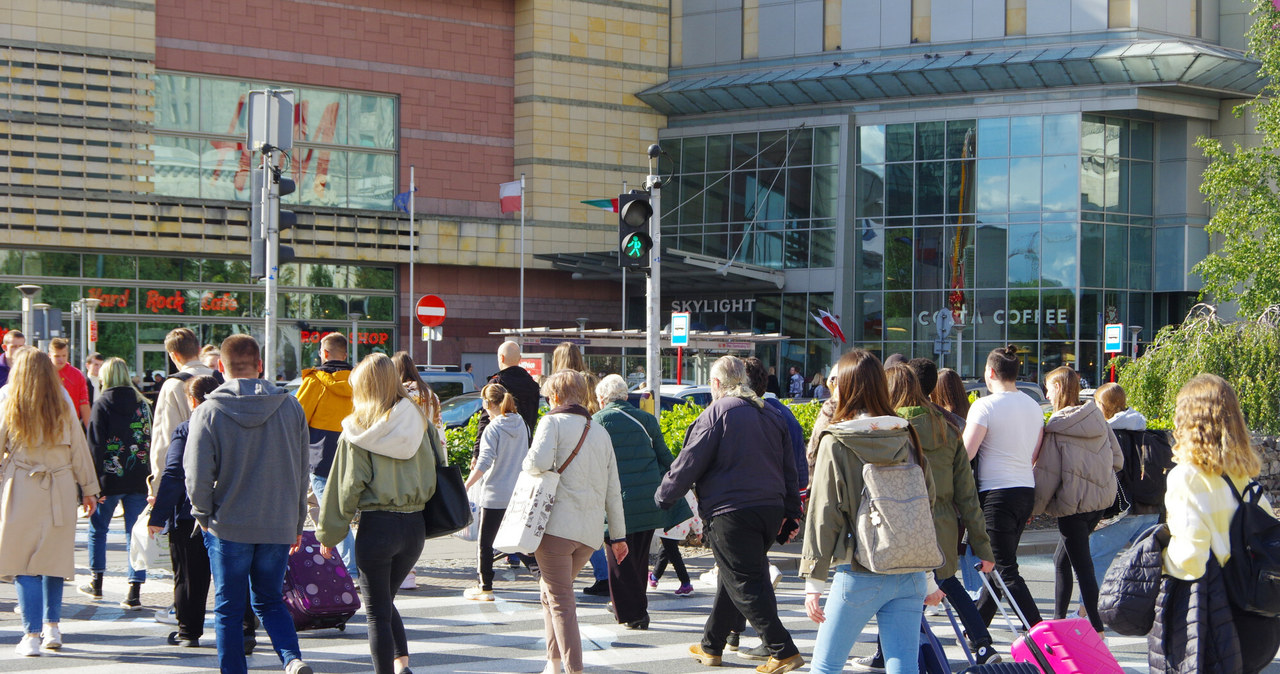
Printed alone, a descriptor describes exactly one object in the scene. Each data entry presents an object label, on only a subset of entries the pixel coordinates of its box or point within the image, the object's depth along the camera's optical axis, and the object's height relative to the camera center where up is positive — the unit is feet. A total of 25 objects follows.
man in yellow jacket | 31.50 -1.86
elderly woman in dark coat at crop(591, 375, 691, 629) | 26.76 -3.00
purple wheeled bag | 26.81 -5.44
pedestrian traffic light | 41.04 +3.08
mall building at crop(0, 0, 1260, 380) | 113.70 +15.64
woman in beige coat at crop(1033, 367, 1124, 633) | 26.25 -3.11
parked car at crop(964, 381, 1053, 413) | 76.07 -3.79
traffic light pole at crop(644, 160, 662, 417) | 43.29 +0.23
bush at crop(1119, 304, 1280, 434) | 60.39 -1.64
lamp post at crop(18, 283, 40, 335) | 76.22 +1.23
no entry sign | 99.55 +1.29
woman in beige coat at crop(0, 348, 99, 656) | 24.18 -2.99
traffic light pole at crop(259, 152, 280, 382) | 43.29 +2.69
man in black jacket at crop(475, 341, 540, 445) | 34.83 -1.48
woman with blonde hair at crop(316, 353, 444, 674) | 20.72 -2.65
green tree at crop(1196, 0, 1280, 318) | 100.01 +9.97
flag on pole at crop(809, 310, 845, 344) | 114.13 +0.38
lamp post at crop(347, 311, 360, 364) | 117.50 -1.70
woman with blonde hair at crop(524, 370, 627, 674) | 22.12 -2.95
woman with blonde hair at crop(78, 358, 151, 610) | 29.71 -2.65
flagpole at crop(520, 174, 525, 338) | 119.75 +7.09
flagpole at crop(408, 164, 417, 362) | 119.24 +7.70
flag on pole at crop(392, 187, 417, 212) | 121.39 +11.56
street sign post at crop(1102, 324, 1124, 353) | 96.58 -0.61
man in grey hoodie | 20.97 -2.63
